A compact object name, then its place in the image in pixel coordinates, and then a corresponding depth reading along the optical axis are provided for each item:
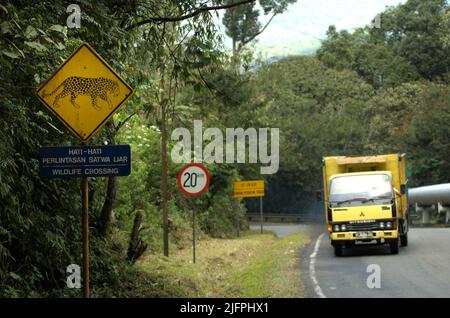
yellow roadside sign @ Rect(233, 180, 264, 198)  34.50
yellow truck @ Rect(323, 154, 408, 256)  20.42
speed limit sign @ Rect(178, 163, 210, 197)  18.28
